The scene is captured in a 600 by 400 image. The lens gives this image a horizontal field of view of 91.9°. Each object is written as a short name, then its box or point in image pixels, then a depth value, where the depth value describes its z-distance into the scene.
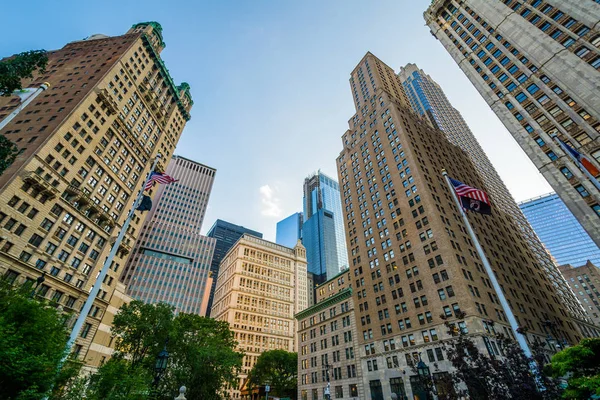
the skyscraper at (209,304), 178.73
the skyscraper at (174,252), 123.88
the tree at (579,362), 16.91
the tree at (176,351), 39.28
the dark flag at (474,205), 21.08
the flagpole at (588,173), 19.44
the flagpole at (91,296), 15.64
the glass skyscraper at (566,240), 176.95
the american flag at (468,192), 21.17
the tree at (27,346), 15.70
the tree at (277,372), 77.81
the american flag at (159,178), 24.98
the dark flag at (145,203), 22.60
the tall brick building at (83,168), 42.50
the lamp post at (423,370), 20.31
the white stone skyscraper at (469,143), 98.81
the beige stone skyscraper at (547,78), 39.28
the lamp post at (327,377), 44.56
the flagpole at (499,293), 15.17
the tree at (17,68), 22.92
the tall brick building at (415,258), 47.94
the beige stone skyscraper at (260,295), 112.50
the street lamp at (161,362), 18.38
